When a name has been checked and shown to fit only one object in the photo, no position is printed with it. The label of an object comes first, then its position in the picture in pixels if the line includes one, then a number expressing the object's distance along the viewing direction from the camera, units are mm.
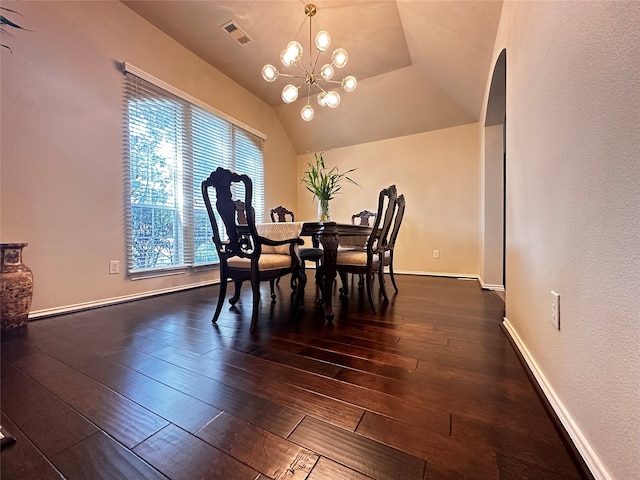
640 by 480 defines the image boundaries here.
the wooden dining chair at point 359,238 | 3446
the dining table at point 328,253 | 1899
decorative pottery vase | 1718
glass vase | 2400
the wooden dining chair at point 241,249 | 1689
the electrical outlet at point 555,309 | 877
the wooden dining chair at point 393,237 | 2466
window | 2611
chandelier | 2295
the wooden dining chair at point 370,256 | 2039
